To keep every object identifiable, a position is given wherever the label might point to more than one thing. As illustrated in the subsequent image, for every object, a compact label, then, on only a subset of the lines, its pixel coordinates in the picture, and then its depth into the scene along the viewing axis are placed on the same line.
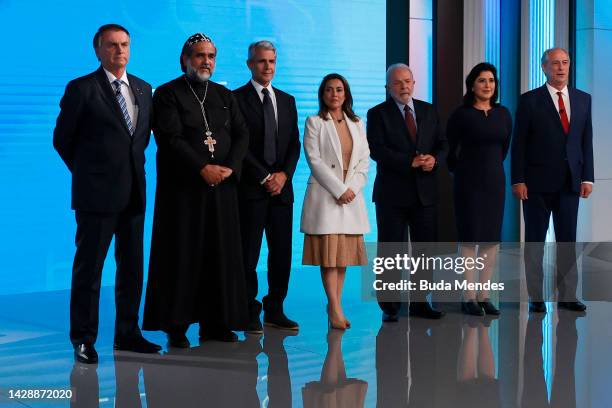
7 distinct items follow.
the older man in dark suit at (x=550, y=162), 6.17
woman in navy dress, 5.95
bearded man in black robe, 4.97
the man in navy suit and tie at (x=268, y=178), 5.41
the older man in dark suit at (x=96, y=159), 4.57
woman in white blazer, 5.45
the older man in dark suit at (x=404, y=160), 5.80
